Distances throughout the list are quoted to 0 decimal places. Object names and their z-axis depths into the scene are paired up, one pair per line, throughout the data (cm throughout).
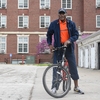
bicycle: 589
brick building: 4425
